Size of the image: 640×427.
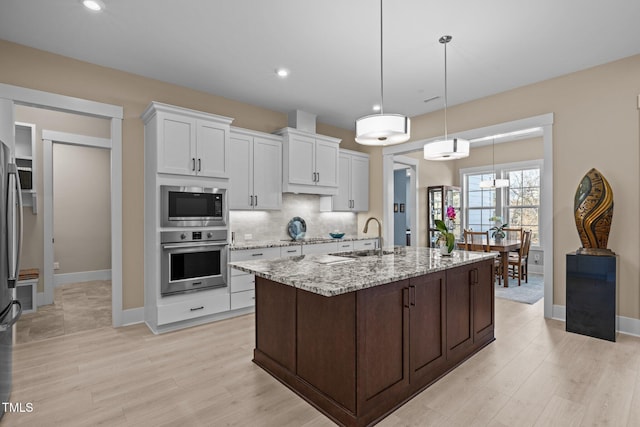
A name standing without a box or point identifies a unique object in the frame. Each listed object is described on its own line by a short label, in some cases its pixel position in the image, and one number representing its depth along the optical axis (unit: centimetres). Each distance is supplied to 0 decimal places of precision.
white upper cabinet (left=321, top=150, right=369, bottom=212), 575
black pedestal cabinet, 325
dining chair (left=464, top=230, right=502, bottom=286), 573
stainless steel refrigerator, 208
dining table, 550
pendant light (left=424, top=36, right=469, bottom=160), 314
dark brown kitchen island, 195
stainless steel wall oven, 356
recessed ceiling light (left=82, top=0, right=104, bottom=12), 256
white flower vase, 298
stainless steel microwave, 358
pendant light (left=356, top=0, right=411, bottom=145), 235
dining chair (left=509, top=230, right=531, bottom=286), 579
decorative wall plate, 524
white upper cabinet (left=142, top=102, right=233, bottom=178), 356
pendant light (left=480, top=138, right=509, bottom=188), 683
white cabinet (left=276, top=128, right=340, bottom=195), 490
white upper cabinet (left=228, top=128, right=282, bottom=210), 441
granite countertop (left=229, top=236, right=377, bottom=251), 413
